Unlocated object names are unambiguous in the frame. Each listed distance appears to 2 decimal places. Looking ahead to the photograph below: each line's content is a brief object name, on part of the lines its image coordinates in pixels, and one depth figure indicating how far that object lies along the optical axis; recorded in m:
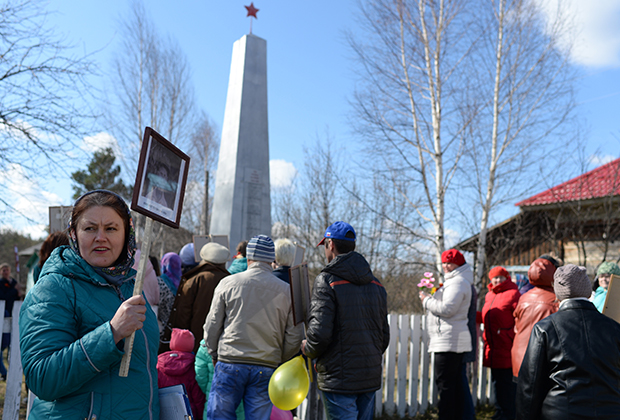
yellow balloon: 3.02
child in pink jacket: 3.38
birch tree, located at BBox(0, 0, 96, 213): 6.70
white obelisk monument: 8.95
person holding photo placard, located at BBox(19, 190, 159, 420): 1.41
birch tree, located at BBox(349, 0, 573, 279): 9.84
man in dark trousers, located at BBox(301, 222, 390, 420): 3.08
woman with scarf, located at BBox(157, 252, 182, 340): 4.55
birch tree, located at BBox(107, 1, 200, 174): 17.16
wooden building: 9.57
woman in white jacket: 4.59
